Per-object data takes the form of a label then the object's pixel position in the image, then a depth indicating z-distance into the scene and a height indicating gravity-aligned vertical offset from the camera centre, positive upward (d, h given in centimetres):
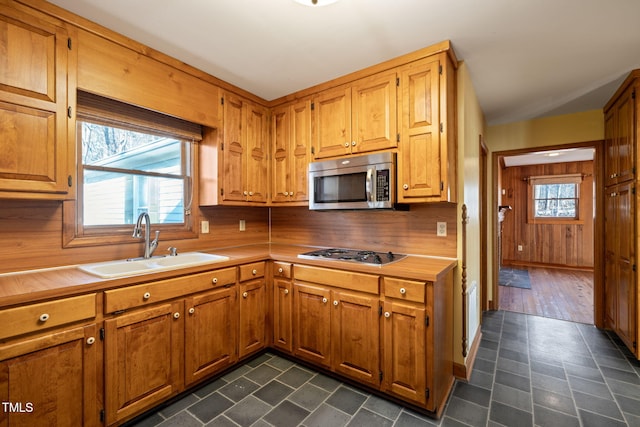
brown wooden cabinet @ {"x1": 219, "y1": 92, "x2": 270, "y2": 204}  261 +58
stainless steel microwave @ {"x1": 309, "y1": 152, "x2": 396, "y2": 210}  220 +25
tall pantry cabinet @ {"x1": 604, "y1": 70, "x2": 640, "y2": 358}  240 +1
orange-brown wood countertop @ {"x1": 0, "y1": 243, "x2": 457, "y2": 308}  135 -36
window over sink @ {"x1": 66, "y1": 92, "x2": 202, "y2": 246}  200 +35
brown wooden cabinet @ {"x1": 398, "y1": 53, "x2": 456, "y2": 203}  202 +58
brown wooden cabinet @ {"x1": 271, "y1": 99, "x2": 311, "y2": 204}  275 +60
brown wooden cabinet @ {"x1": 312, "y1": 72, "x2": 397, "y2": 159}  224 +80
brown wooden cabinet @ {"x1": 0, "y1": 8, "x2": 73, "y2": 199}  149 +57
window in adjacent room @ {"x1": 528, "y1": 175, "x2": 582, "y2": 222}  636 +34
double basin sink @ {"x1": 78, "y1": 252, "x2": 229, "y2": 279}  176 -36
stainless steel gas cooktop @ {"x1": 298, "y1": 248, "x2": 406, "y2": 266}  212 -35
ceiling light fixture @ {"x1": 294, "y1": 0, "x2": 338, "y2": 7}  148 +109
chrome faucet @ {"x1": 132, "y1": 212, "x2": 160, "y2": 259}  211 -16
